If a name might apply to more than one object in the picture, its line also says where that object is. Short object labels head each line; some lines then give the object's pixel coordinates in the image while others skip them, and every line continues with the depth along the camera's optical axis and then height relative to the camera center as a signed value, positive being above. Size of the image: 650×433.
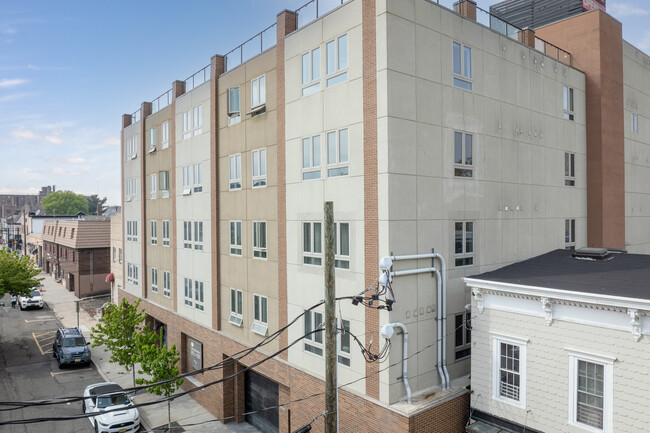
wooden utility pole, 9.65 -2.75
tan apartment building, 14.40 +1.03
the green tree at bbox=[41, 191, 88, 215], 136.00 +4.75
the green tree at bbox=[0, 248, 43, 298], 33.22 -4.39
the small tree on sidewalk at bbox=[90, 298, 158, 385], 23.92 -6.55
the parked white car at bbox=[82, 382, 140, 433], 19.92 -9.07
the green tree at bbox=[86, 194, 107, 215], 174.64 +6.47
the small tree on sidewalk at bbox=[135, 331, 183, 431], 20.83 -7.09
